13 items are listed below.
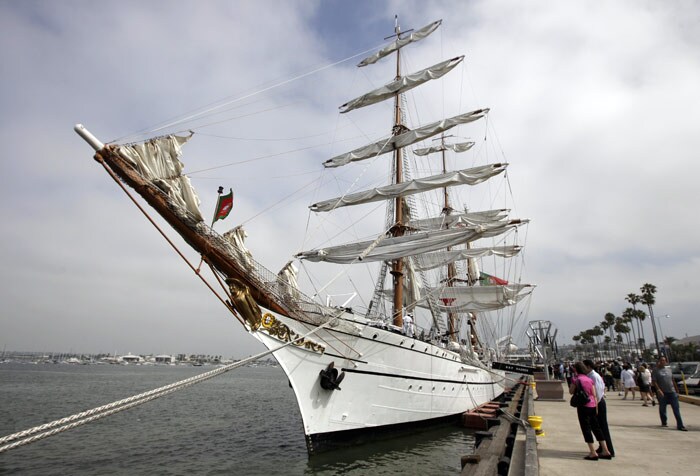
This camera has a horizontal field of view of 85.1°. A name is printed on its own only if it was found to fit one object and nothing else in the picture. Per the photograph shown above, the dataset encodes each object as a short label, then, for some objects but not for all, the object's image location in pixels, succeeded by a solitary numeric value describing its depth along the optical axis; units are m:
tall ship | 9.27
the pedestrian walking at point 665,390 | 8.04
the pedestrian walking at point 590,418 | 5.79
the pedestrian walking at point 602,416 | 5.96
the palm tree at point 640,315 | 65.27
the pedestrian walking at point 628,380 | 14.67
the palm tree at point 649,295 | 61.50
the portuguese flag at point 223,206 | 9.29
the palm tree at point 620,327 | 76.75
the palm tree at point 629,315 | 67.95
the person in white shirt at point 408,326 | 14.33
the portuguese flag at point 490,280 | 29.84
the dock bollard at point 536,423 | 7.77
